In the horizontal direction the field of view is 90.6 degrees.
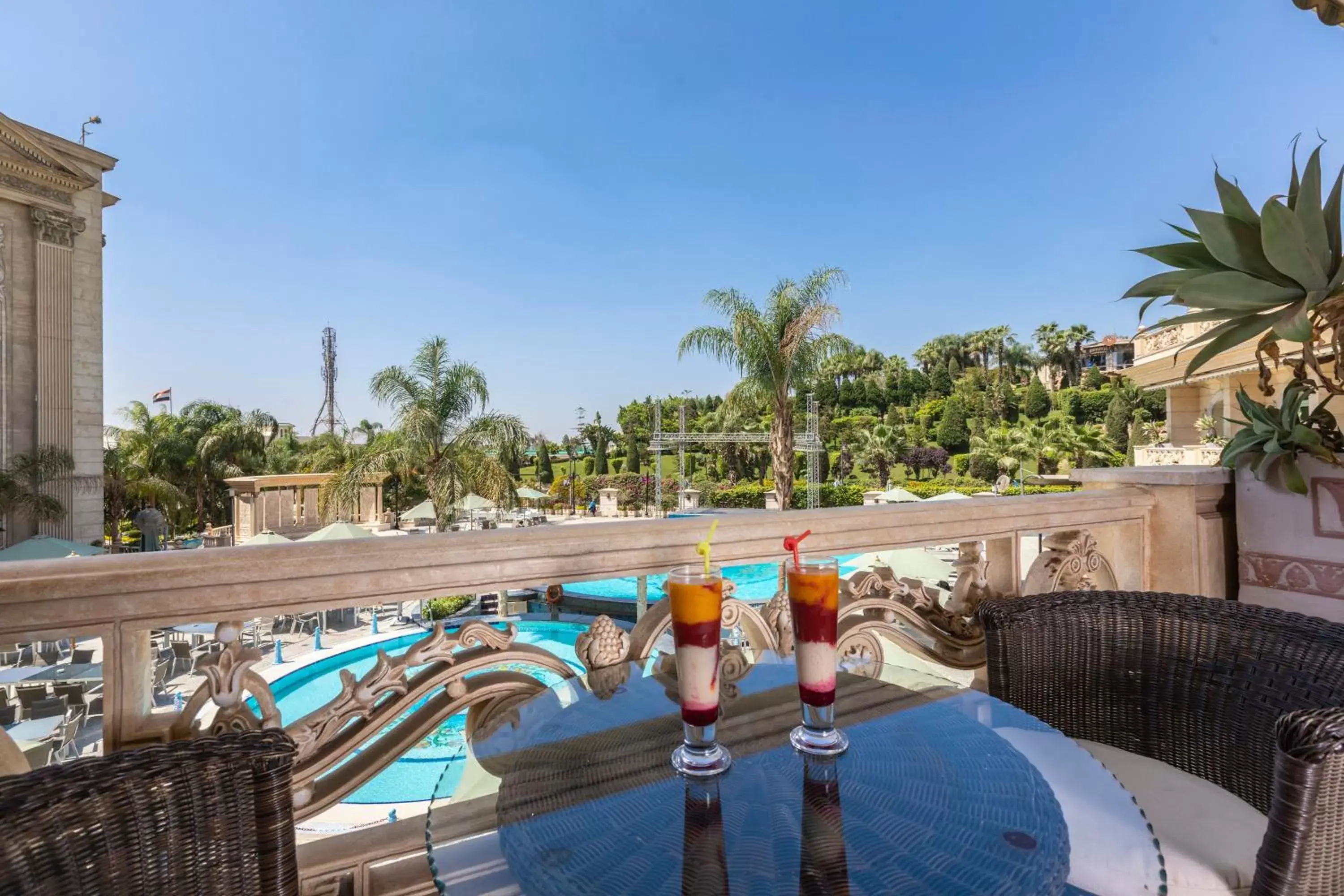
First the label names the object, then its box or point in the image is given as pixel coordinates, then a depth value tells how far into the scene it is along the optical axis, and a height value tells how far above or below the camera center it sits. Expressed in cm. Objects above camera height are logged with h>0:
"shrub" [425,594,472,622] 1095 -260
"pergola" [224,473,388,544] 2062 -130
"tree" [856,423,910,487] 2709 +20
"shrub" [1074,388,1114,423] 3170 +205
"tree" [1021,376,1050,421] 3409 +244
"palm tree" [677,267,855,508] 1411 +243
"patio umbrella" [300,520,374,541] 1096 -117
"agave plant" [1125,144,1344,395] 152 +42
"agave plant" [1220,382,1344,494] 177 +3
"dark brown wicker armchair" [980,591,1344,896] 120 -45
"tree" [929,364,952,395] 3719 +395
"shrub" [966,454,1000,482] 2538 -66
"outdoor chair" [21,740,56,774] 403 -196
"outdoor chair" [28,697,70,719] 589 -213
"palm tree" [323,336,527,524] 1414 +60
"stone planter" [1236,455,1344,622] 176 -28
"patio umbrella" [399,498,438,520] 1609 -125
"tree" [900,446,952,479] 2841 -31
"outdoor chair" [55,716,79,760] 555 -236
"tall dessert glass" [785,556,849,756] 92 -27
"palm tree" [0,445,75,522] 1391 -28
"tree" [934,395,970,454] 3073 +99
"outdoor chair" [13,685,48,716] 619 -214
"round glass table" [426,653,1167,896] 69 -44
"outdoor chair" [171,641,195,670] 807 -226
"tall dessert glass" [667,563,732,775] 87 -27
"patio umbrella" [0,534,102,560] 982 -120
